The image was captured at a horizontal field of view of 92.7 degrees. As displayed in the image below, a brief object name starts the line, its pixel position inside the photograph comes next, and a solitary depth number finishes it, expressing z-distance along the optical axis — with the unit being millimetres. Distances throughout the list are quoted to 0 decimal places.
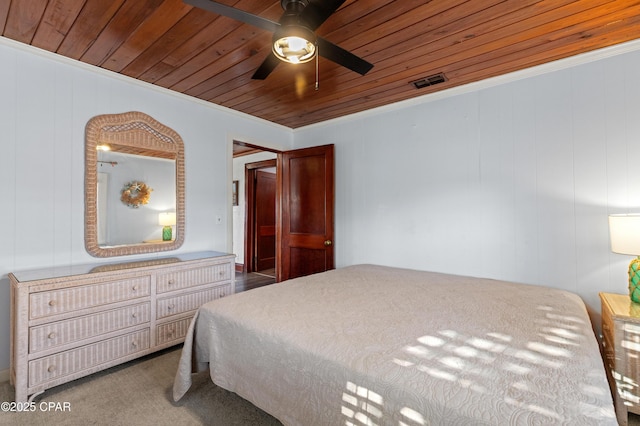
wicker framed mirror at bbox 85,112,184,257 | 2586
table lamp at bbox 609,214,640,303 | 1843
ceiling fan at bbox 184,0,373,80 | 1434
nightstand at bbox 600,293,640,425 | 1722
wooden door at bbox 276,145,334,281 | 3791
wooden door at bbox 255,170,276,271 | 6219
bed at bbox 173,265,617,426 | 963
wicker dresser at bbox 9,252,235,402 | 1963
